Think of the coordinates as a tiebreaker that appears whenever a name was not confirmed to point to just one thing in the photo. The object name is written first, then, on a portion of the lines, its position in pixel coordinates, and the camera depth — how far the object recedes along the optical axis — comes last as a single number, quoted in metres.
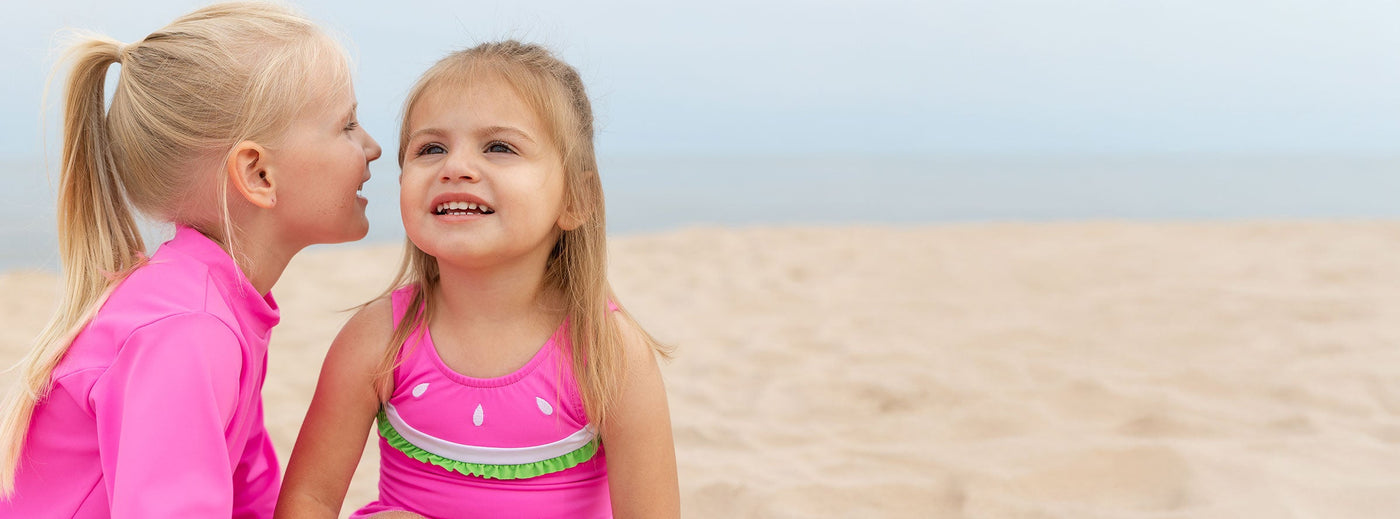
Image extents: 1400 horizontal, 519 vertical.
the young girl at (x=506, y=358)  1.83
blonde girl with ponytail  1.53
